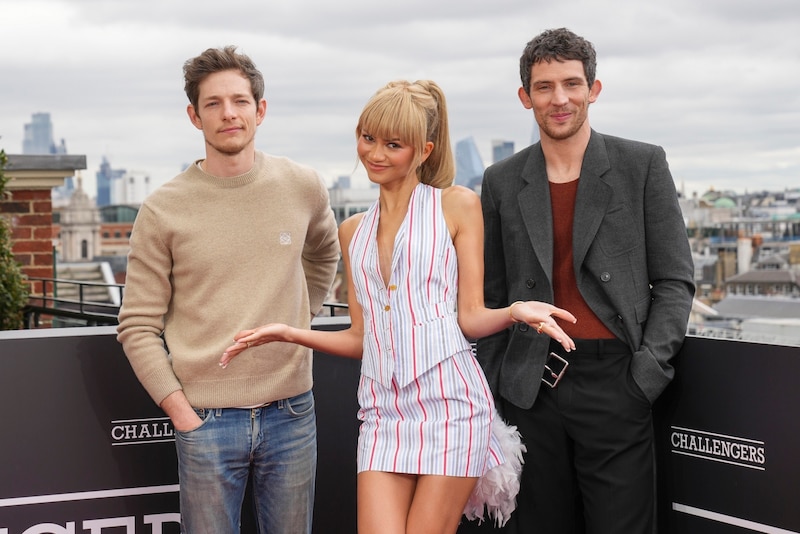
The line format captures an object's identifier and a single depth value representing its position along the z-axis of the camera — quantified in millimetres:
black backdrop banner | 2584
